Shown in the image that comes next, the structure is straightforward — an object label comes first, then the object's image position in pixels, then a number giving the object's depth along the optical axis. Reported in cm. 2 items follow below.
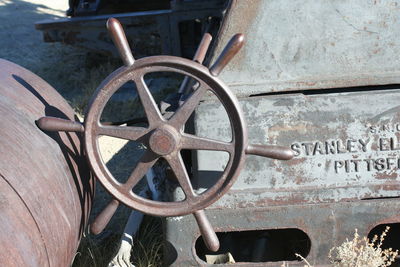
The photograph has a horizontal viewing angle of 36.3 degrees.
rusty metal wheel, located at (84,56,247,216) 220
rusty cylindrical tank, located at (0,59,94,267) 213
